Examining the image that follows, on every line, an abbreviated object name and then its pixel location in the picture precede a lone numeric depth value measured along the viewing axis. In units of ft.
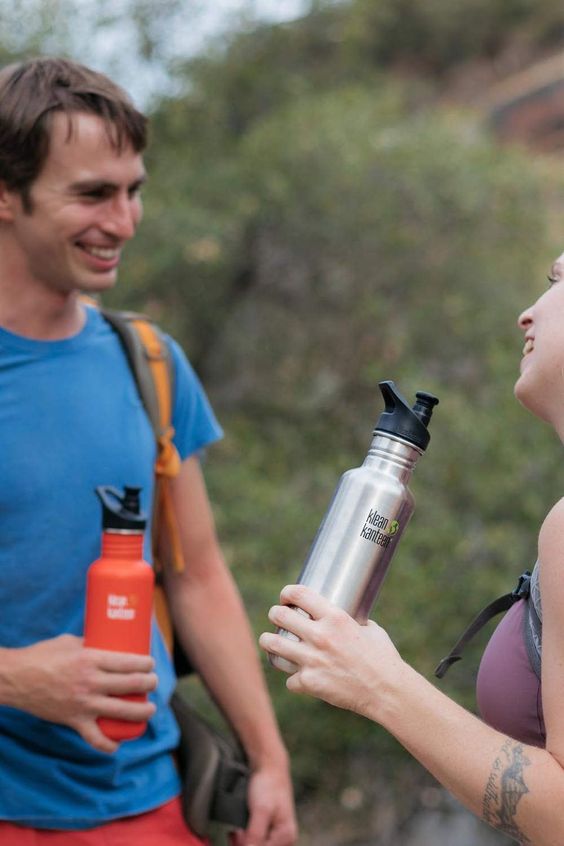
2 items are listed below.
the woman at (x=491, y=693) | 4.98
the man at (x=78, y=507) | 7.38
